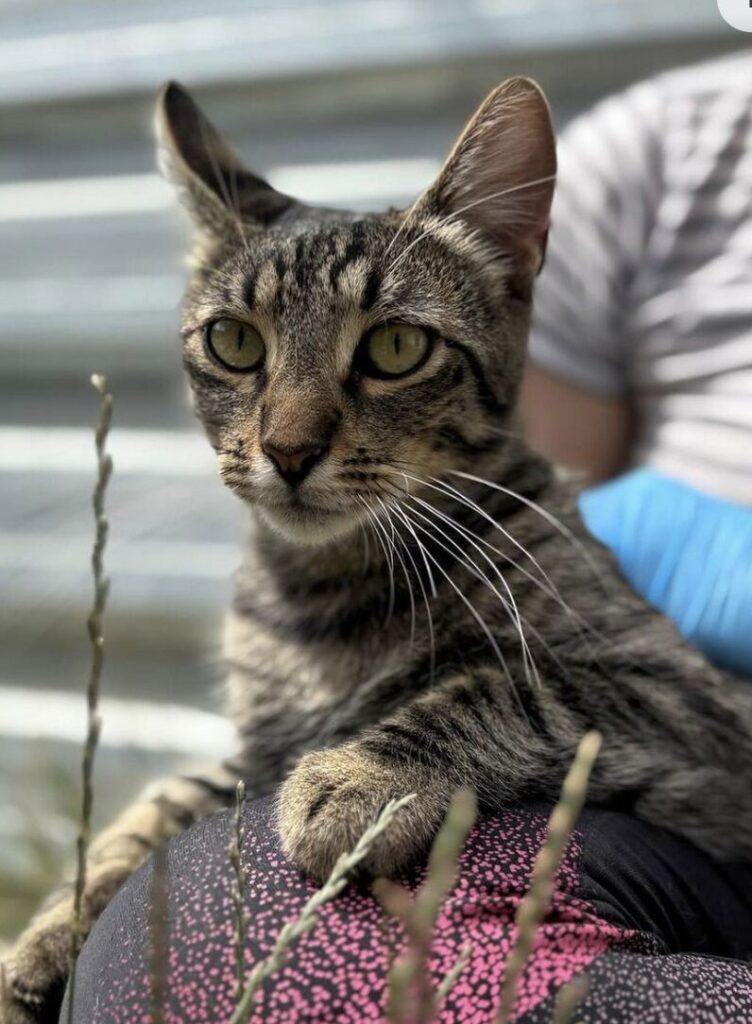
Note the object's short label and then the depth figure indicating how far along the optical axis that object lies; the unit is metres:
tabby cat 0.60
